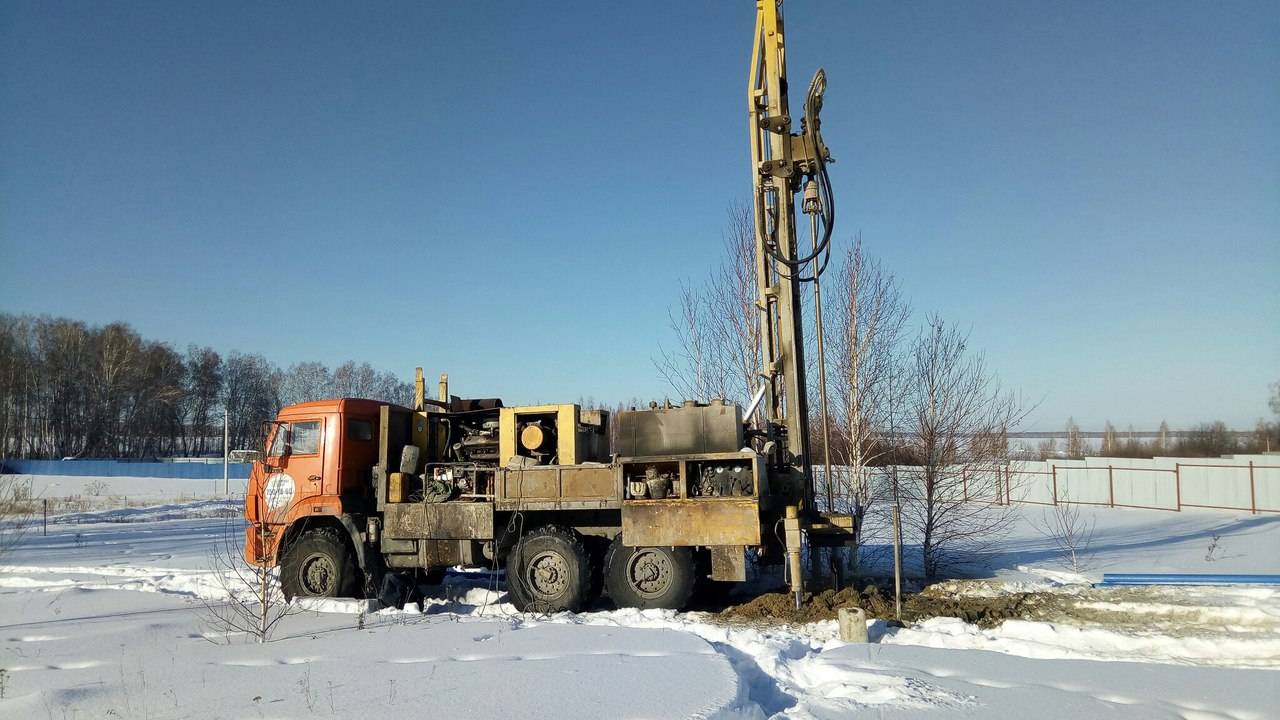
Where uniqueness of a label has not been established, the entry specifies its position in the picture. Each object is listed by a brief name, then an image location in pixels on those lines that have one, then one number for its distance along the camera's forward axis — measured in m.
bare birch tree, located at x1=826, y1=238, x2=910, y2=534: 13.50
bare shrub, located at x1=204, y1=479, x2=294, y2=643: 7.81
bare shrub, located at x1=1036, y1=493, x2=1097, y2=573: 13.34
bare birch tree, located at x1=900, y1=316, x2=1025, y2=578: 12.63
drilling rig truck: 9.77
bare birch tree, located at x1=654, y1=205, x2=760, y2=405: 16.08
